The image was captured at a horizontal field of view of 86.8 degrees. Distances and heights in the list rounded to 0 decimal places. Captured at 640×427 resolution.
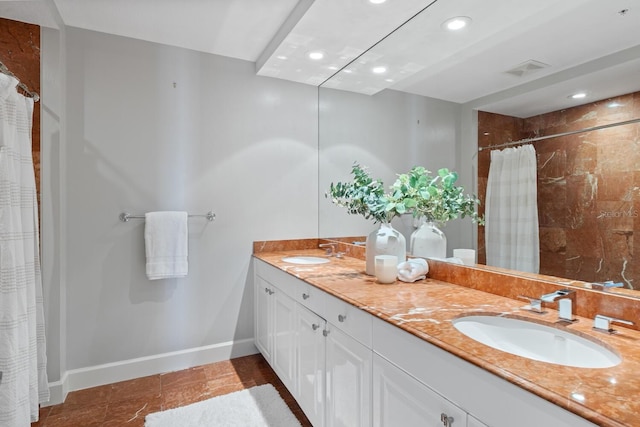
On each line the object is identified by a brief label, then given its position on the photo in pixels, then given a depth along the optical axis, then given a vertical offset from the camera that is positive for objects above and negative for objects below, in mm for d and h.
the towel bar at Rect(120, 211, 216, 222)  2367 -29
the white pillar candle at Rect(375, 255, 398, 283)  1676 -284
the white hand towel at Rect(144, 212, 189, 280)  2369 -227
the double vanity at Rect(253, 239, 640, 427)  724 -396
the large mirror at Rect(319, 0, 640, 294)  1097 +442
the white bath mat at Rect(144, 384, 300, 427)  1870 -1167
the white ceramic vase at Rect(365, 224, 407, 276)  1905 -189
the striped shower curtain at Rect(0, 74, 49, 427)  1572 -258
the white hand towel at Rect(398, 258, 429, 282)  1715 -301
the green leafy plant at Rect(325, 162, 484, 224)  1748 +76
